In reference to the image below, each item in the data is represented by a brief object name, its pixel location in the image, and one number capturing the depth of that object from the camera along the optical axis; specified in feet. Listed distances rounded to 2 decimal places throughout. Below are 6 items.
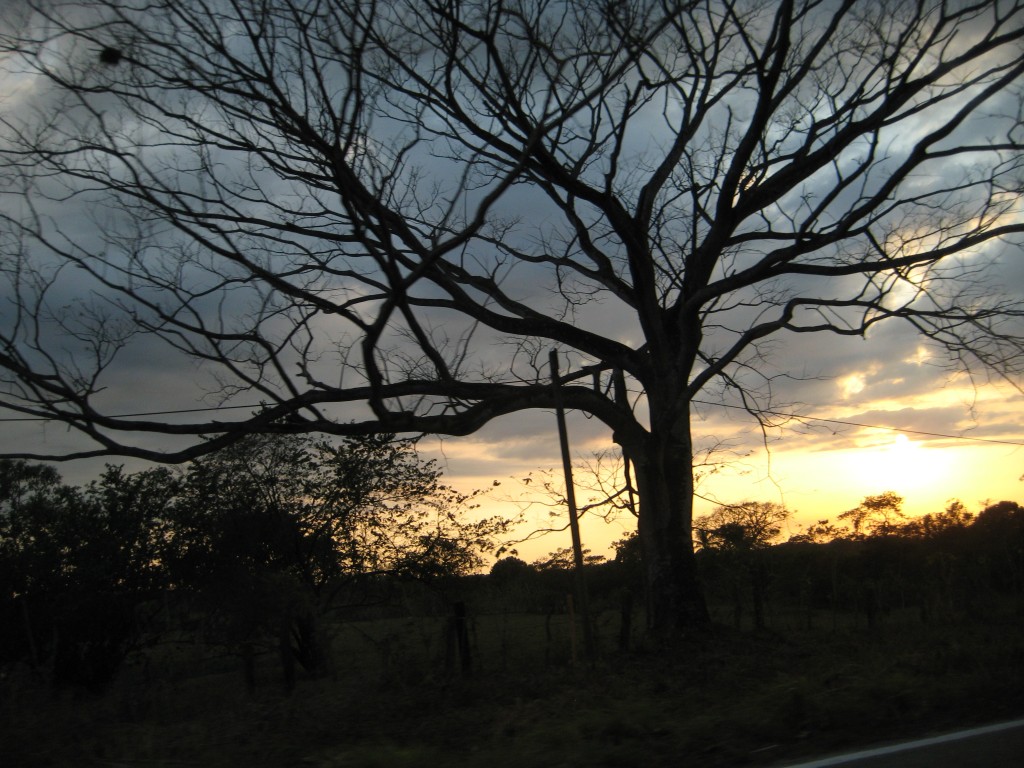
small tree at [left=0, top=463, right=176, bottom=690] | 71.72
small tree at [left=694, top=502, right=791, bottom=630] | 68.13
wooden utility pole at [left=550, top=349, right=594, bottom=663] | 41.63
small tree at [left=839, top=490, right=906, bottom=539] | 110.73
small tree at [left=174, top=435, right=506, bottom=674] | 67.21
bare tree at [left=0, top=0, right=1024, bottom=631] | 35.83
